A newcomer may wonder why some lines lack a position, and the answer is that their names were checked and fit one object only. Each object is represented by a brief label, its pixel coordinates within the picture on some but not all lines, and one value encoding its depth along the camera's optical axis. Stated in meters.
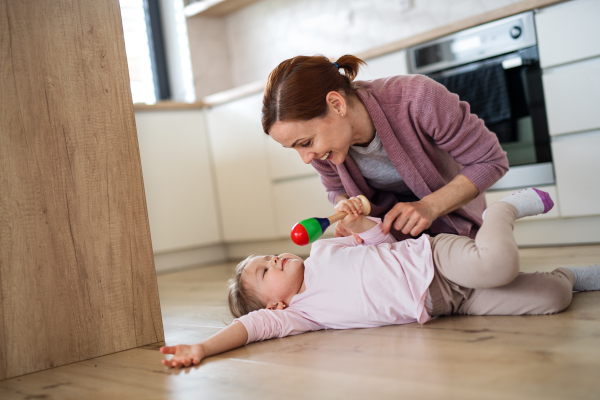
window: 3.75
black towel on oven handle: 2.15
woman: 1.33
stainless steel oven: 2.08
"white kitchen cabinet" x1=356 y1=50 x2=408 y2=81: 2.40
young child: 1.15
